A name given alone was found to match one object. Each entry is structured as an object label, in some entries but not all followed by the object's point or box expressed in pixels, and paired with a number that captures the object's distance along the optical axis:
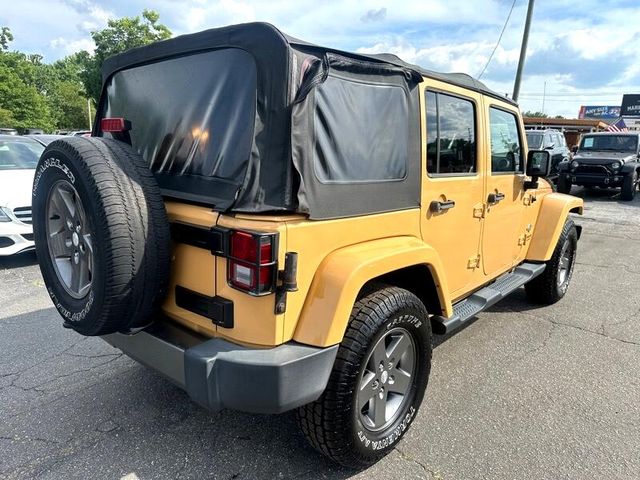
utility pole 14.15
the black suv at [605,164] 13.02
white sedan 5.53
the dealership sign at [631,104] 45.16
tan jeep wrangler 1.94
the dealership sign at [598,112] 63.09
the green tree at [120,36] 35.25
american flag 26.38
